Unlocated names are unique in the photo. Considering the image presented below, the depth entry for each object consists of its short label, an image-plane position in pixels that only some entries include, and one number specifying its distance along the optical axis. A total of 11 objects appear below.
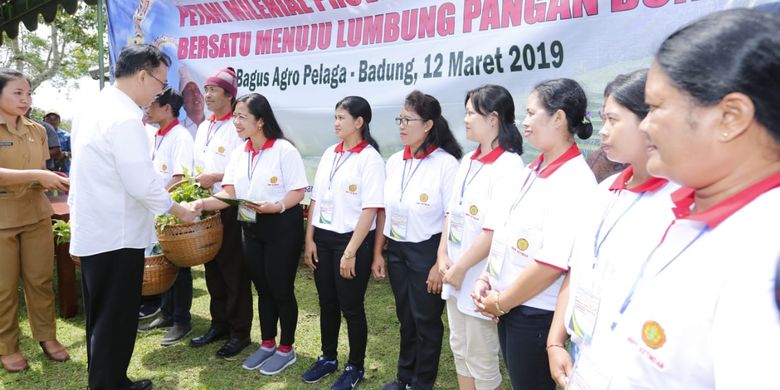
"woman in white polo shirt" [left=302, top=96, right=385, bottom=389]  2.76
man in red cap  3.38
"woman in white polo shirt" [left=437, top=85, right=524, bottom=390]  2.21
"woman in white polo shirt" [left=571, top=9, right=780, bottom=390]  0.68
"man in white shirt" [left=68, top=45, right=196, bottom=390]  2.37
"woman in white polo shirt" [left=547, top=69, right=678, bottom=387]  1.09
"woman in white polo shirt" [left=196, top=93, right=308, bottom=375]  2.96
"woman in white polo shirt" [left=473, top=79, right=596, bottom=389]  1.74
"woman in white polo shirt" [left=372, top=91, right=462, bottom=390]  2.58
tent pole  5.68
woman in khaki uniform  3.09
